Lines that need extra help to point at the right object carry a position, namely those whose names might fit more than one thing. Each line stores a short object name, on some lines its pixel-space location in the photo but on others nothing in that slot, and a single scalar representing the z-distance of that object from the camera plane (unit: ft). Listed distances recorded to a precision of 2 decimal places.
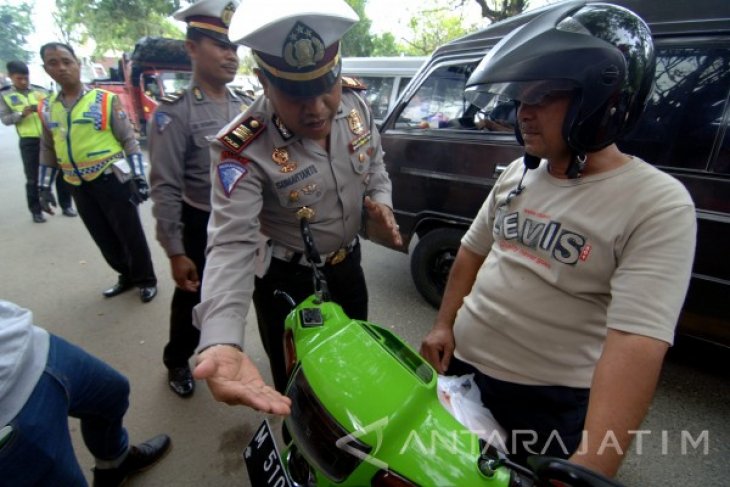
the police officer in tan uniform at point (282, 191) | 3.36
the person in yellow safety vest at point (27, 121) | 16.88
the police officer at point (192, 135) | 6.13
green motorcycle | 2.27
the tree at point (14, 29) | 127.75
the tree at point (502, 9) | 28.53
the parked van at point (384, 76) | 18.06
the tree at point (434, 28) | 51.29
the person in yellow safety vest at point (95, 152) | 9.51
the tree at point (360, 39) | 57.00
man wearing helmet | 2.61
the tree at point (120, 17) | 57.98
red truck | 31.78
